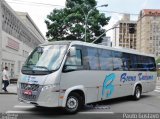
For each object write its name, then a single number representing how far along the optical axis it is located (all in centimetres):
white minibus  1066
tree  3912
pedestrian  1894
